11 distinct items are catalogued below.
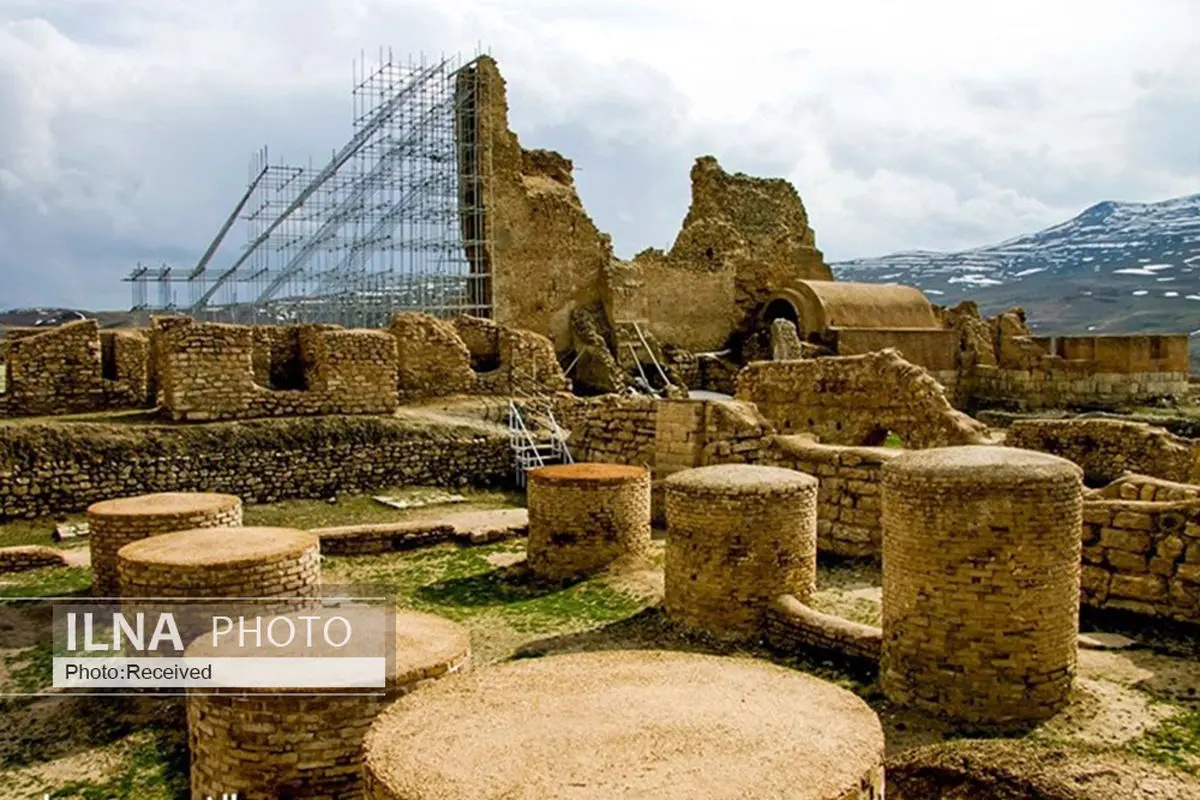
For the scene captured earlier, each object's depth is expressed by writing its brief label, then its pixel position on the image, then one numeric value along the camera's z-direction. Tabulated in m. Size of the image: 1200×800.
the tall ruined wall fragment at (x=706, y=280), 26.97
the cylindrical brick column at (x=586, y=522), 10.10
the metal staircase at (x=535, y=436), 16.42
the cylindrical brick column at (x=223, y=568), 7.10
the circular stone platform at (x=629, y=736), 3.33
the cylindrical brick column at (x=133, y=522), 8.90
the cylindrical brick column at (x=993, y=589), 6.27
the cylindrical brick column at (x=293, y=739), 5.06
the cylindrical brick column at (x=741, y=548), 8.02
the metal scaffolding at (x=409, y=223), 26.47
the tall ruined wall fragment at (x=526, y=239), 26.50
